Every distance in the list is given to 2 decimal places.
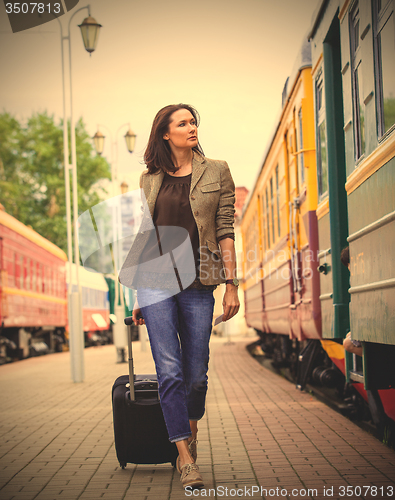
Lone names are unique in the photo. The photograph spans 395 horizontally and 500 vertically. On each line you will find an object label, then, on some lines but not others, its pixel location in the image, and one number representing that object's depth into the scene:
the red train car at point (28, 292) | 16.50
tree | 39.62
